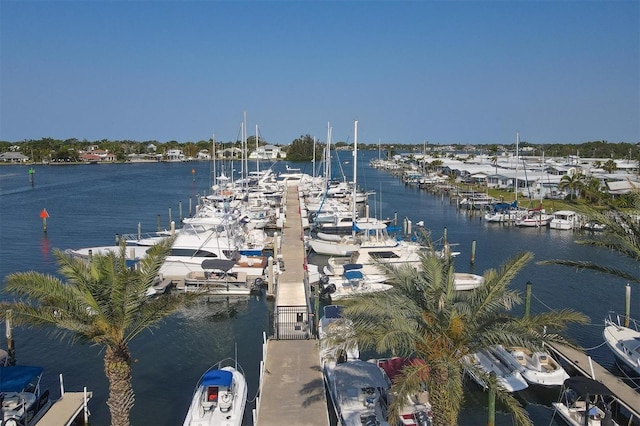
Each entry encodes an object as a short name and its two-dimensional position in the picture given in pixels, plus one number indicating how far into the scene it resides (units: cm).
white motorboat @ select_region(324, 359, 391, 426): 1916
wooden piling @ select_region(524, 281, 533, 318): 2948
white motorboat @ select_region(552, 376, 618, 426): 1942
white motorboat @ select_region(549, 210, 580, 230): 6444
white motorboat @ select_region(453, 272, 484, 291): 3650
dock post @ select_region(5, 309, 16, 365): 2509
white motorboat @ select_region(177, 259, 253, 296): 3731
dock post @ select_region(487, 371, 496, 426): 1862
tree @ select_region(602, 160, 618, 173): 10291
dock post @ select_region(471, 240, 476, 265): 4784
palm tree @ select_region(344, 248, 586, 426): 1367
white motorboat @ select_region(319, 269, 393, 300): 3578
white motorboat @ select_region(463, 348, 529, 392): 2291
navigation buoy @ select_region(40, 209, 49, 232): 6123
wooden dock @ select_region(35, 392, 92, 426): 1931
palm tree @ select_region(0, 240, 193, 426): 1472
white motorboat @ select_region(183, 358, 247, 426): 1895
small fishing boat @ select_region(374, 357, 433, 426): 1891
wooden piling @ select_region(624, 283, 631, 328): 2847
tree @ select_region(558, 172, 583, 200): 7569
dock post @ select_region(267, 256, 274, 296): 3644
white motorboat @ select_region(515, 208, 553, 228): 6650
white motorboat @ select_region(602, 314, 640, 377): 2403
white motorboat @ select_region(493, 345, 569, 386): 2305
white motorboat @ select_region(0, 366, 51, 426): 1912
